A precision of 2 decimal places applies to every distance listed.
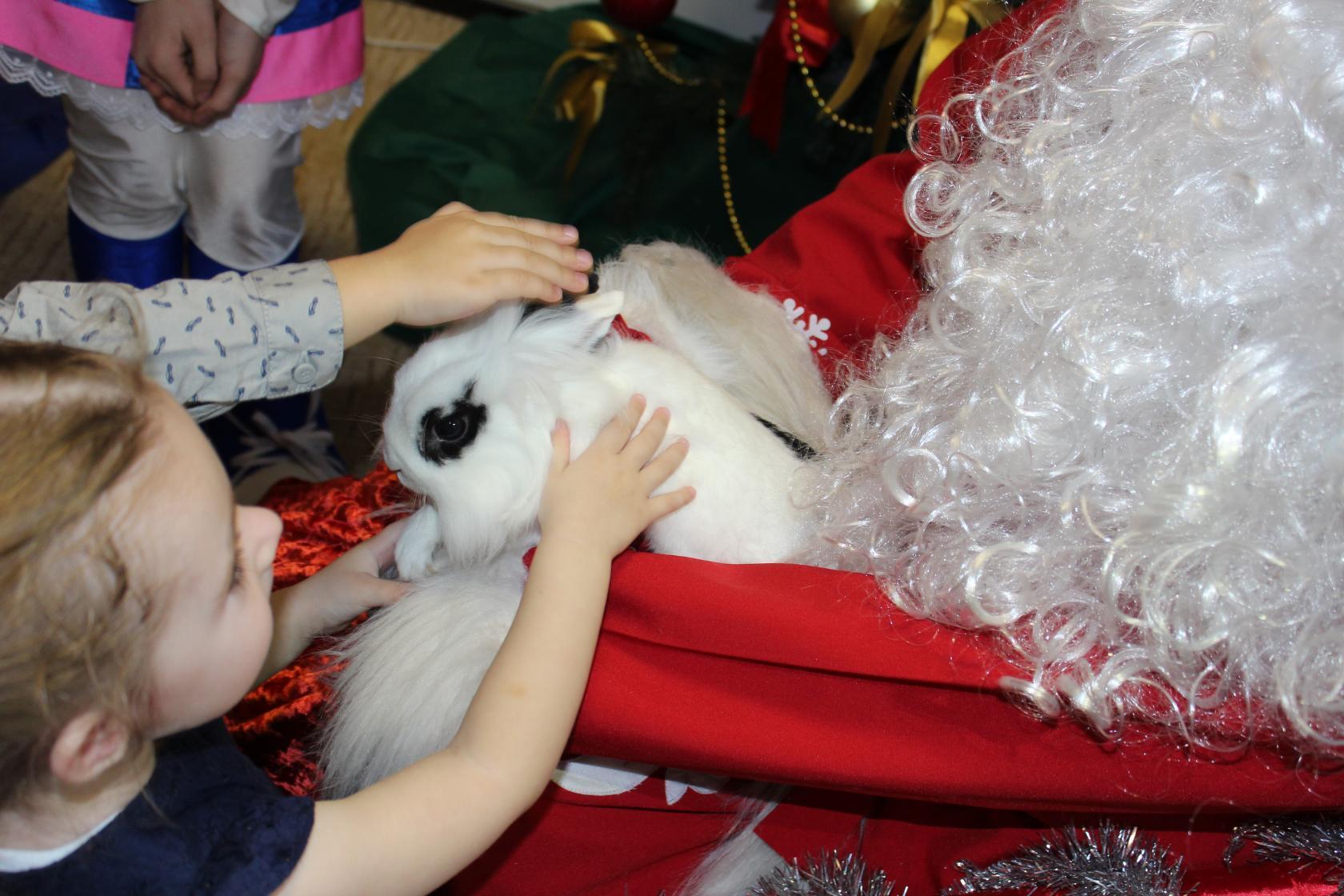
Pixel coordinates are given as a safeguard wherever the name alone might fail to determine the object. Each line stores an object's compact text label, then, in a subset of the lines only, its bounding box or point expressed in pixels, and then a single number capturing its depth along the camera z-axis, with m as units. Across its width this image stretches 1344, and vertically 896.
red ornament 1.50
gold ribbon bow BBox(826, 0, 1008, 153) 1.19
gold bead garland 1.37
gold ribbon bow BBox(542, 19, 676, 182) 1.57
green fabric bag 1.55
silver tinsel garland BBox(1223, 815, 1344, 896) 0.55
